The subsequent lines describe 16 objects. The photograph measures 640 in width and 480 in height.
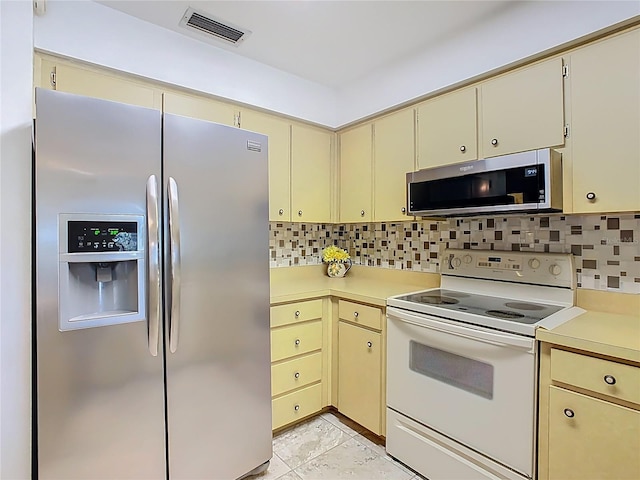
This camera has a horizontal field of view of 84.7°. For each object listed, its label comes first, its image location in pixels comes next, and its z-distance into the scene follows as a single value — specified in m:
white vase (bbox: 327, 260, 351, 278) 2.80
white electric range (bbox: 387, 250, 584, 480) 1.40
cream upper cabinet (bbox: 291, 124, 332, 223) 2.51
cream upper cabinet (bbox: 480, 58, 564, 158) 1.59
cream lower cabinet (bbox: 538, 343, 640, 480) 1.15
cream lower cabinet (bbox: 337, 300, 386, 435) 1.98
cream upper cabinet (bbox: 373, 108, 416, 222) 2.21
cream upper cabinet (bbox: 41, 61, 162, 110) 1.63
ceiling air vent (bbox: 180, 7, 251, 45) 1.78
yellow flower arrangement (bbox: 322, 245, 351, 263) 2.77
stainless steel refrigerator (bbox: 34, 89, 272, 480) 1.19
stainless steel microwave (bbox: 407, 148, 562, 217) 1.52
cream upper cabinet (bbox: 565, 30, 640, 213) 1.39
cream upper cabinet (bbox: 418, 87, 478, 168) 1.89
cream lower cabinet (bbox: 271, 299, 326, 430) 2.03
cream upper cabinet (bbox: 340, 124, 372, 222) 2.50
